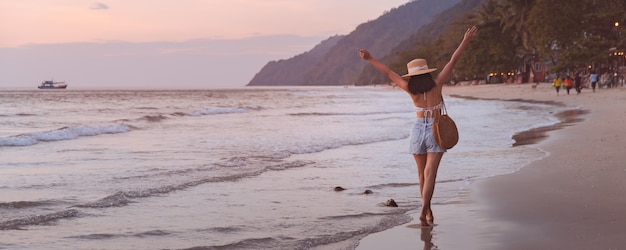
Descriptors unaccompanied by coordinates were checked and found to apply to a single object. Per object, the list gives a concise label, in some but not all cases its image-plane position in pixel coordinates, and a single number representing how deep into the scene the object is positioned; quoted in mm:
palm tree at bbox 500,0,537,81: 66938
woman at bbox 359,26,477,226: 6164
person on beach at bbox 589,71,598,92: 45688
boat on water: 148125
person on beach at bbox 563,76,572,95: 45141
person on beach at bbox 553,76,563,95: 45728
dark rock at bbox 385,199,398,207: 7368
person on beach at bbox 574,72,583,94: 45291
